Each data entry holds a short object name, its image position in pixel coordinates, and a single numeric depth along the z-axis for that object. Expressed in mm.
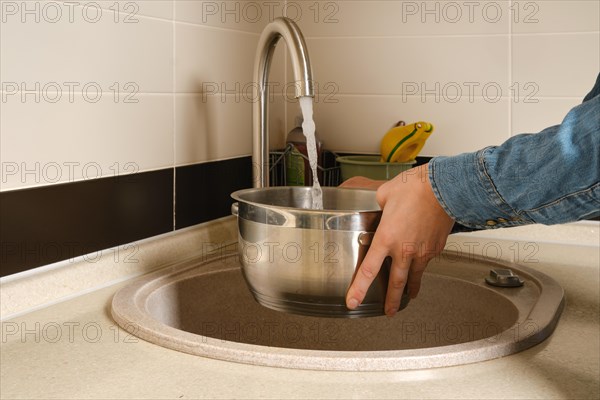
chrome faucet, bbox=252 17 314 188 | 1233
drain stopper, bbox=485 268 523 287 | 1218
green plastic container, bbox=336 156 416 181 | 1582
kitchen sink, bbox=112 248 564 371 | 1142
